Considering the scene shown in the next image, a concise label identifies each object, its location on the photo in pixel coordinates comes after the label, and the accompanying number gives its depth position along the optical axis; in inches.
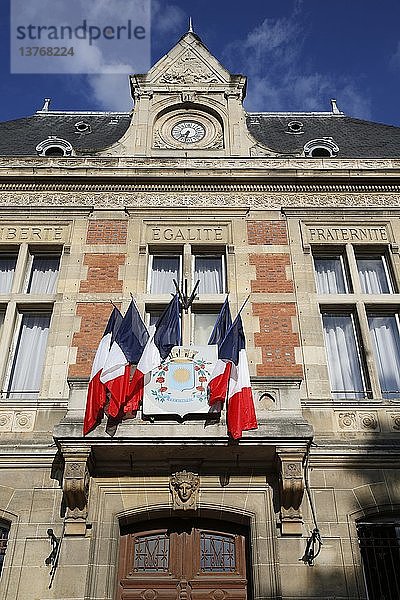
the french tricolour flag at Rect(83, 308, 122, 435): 336.5
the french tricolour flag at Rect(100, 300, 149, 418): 347.3
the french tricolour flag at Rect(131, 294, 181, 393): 362.0
